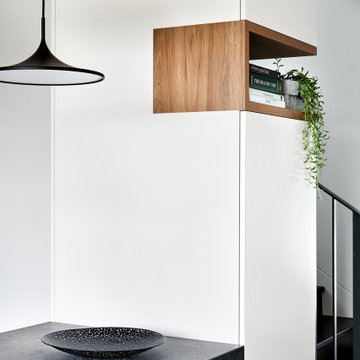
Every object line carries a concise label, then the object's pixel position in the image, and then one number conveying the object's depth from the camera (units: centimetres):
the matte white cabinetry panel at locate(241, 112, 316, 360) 270
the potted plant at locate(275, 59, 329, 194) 307
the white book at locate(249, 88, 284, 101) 282
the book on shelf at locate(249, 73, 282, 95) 284
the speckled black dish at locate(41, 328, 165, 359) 241
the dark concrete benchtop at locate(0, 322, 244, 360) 248
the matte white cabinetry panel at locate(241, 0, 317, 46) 272
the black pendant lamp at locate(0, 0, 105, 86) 205
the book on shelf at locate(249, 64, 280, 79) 285
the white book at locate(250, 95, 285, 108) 282
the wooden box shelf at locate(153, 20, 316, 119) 267
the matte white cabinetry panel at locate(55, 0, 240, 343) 271
